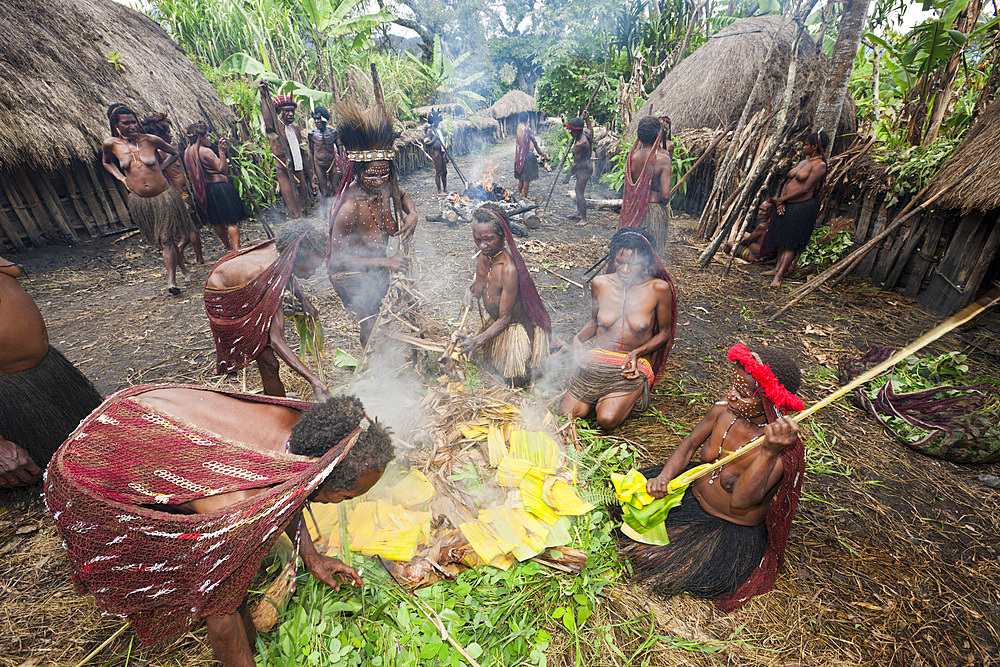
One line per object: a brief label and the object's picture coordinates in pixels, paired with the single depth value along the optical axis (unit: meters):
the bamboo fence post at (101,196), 8.48
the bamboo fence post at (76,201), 8.16
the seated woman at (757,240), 7.42
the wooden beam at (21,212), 7.52
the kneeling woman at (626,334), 3.59
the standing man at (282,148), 9.16
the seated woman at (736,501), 2.16
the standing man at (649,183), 6.53
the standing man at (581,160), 10.12
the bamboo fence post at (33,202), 7.62
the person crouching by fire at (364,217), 4.14
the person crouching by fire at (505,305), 3.60
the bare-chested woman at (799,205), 6.20
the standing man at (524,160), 11.41
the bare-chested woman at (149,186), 6.17
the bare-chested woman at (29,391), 2.67
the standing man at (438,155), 12.06
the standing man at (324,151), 9.29
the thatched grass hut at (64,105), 7.12
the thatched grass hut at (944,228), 4.81
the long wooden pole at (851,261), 5.22
